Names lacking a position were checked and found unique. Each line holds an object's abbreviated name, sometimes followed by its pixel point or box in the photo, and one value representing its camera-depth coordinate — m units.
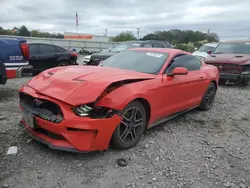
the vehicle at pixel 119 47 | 8.19
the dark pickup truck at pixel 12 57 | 4.21
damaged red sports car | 2.25
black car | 7.52
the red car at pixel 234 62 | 6.63
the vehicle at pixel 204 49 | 10.35
